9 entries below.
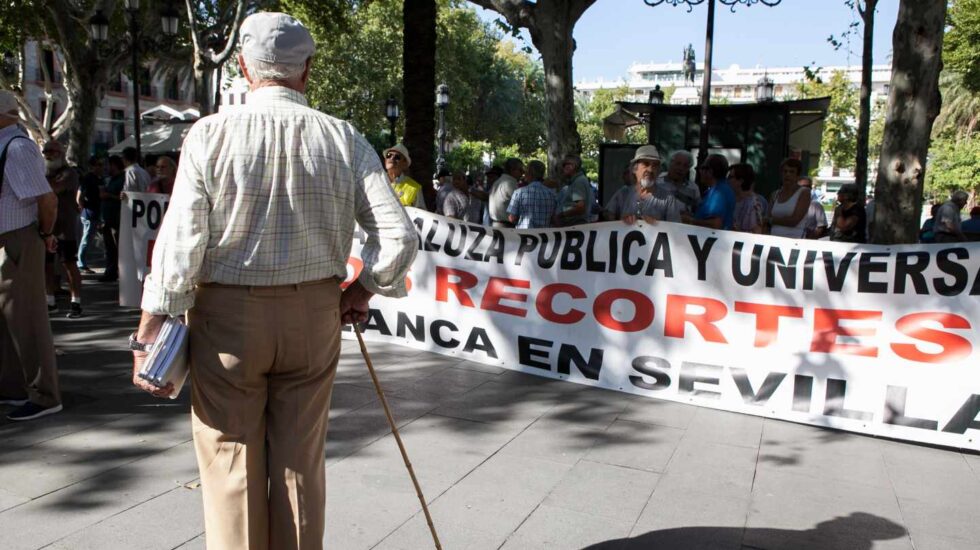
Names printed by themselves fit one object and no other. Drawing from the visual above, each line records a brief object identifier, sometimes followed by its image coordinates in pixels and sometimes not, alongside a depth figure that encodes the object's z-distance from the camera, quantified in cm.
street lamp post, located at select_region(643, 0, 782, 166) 1170
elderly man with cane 237
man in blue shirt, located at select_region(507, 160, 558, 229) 924
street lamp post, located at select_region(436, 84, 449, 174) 2661
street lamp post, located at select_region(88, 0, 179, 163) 1639
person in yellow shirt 754
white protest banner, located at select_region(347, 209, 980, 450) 501
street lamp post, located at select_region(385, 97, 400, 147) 2611
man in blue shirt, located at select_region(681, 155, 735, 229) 719
